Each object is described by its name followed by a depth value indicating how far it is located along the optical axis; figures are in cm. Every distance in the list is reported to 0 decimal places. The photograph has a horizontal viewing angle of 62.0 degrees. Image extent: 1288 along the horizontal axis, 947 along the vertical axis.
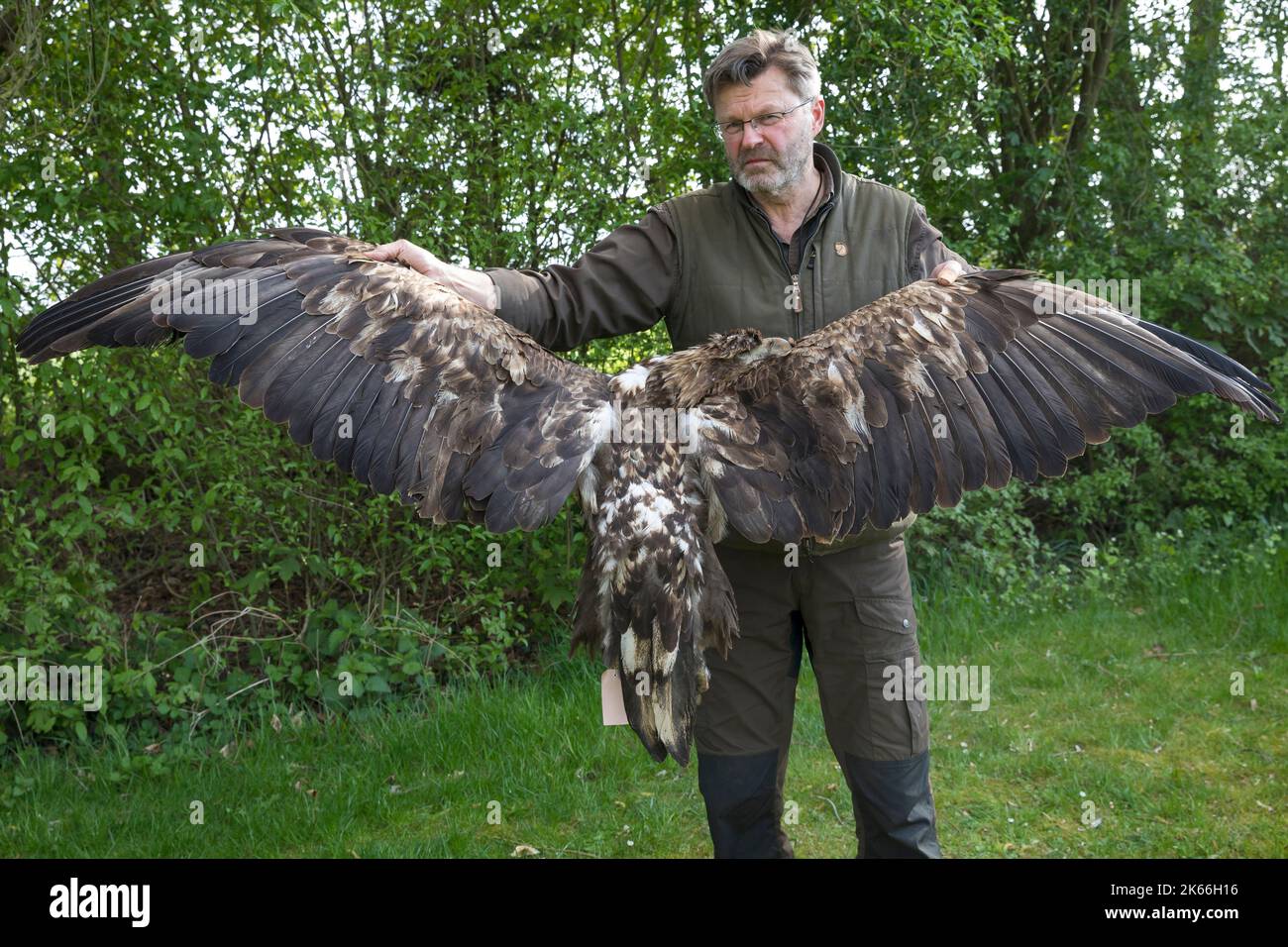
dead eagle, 293
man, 326
